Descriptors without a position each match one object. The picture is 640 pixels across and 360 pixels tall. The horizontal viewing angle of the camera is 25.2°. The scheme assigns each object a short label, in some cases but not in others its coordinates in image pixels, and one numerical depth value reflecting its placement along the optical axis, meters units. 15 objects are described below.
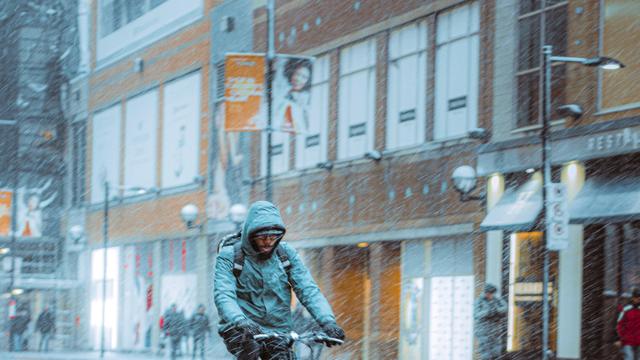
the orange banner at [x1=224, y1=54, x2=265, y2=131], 33.53
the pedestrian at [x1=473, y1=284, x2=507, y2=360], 25.56
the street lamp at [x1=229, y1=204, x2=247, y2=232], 41.84
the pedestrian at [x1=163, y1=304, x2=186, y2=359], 43.44
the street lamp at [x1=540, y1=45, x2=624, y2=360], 25.08
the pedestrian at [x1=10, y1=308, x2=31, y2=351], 55.69
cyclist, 8.70
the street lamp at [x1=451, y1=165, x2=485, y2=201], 33.12
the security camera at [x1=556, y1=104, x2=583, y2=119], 30.07
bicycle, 8.53
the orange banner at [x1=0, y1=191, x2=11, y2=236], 58.81
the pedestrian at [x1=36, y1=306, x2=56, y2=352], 57.38
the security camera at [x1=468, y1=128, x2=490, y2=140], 33.75
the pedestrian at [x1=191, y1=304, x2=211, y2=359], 43.02
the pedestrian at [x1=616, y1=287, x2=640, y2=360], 24.62
